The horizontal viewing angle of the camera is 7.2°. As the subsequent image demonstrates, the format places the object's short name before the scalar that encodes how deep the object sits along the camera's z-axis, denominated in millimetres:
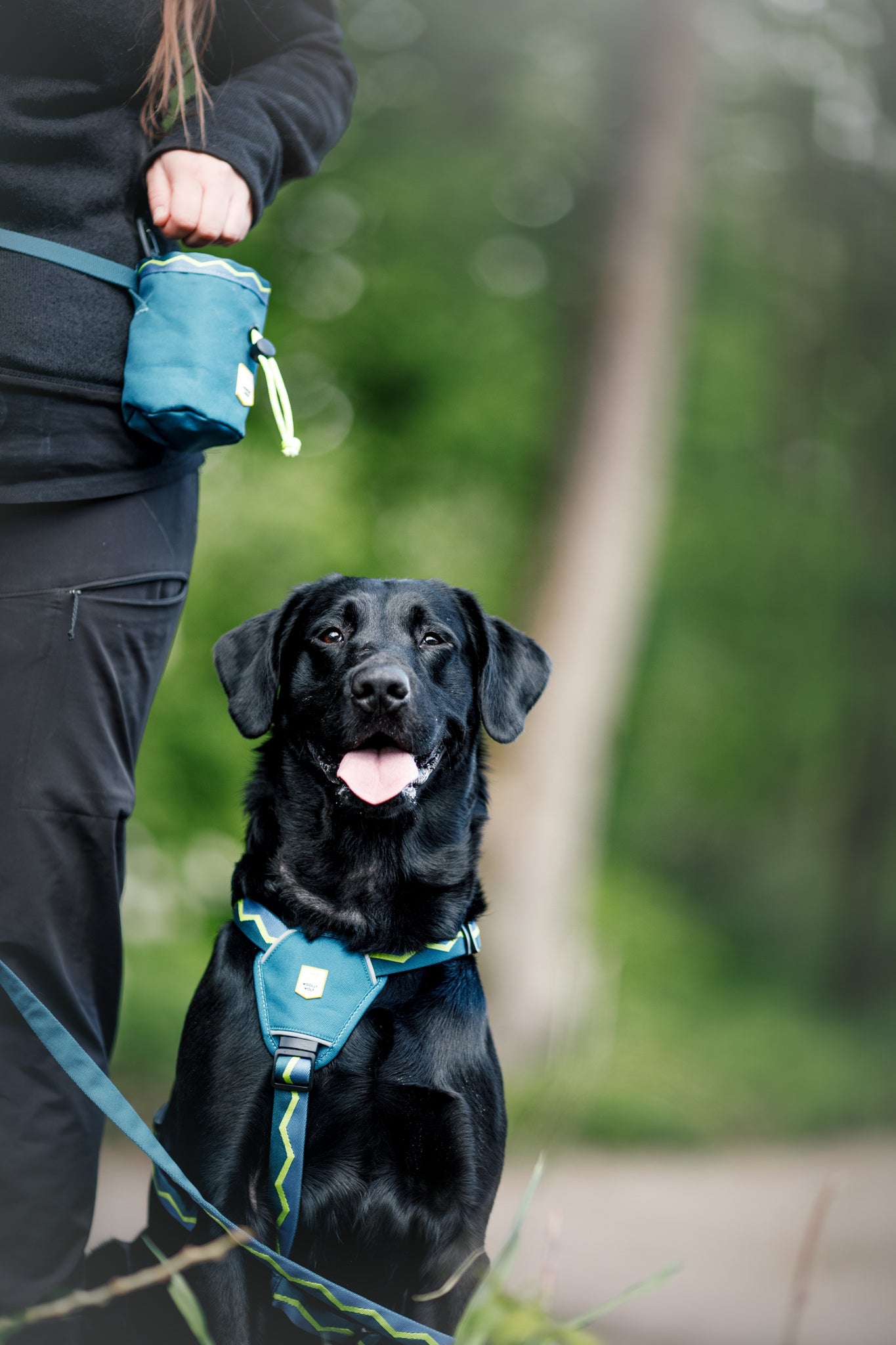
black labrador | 5192
